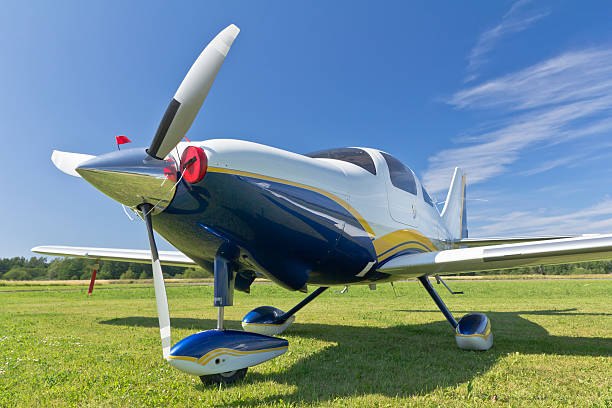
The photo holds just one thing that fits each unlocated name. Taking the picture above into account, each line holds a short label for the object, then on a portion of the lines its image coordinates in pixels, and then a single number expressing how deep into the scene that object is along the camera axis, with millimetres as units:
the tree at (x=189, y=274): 61166
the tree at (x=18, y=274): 84312
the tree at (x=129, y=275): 61253
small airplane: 3332
